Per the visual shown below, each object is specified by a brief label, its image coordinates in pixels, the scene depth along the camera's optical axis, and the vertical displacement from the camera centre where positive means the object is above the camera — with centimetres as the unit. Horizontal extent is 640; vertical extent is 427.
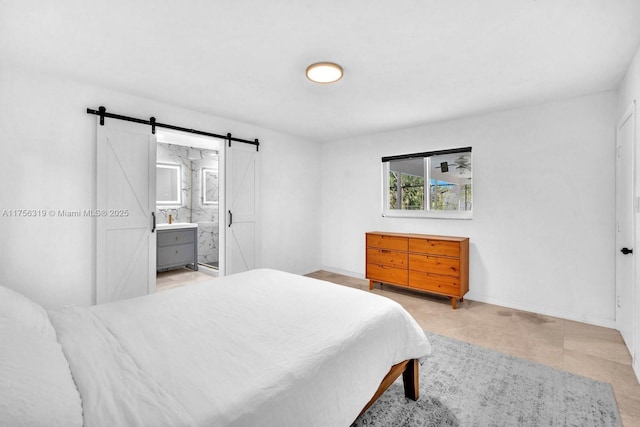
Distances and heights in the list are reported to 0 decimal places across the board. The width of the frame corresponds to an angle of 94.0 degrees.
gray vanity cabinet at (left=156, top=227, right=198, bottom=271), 513 -61
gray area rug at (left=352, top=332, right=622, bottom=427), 183 -124
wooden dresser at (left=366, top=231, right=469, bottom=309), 379 -65
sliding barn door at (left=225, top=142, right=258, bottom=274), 430 +11
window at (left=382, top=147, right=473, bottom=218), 426 +47
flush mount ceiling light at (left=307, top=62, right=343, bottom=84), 257 +128
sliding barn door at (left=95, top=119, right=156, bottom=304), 315 +3
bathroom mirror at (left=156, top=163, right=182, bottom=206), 565 +58
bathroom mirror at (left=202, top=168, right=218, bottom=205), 621 +60
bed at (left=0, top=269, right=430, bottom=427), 96 -63
